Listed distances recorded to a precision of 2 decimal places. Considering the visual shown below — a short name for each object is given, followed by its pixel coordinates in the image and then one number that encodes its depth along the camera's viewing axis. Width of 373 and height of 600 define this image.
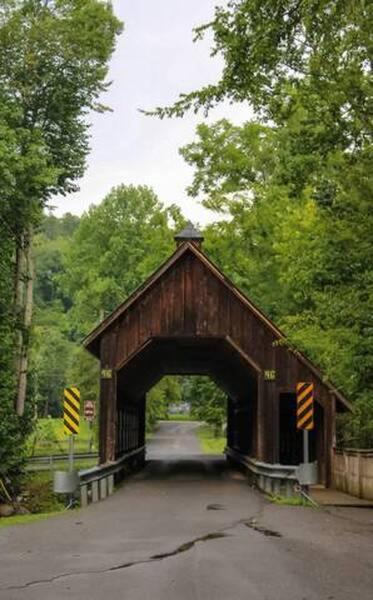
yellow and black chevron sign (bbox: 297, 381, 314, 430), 17.75
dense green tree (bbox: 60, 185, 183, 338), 56.09
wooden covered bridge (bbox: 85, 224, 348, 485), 21.06
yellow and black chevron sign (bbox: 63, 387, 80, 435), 17.06
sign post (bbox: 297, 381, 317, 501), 17.16
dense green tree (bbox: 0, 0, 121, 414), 20.39
